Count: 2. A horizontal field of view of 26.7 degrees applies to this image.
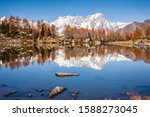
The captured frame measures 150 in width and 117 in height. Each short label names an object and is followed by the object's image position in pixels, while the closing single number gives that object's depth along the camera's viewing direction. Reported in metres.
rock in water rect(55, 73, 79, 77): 16.77
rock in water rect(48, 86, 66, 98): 12.04
